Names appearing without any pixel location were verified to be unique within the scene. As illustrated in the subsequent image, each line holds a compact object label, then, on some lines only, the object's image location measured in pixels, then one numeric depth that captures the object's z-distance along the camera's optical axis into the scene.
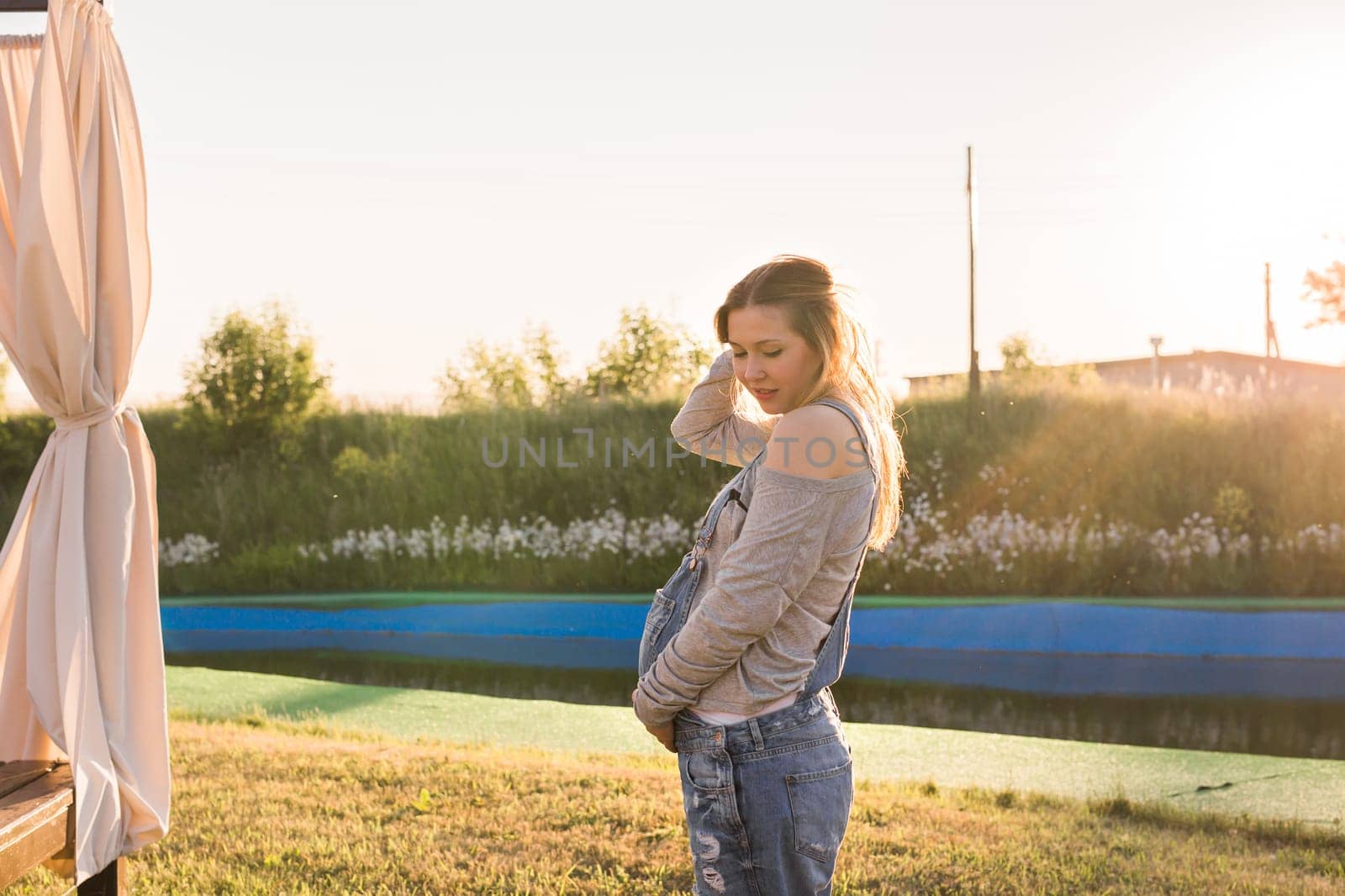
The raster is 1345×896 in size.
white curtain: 2.51
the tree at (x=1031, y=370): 11.63
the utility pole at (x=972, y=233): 11.81
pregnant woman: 1.53
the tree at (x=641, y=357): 13.74
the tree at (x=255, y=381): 12.61
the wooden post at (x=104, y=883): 2.56
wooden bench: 2.13
